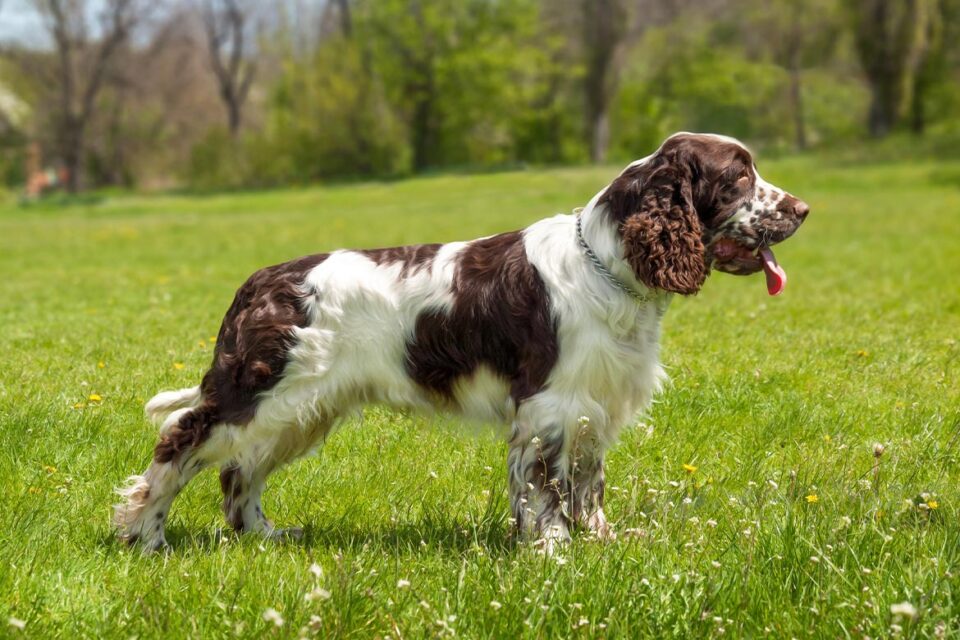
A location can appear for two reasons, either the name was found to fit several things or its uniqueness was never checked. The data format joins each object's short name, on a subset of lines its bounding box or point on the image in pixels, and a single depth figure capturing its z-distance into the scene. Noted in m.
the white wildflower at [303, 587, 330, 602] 2.97
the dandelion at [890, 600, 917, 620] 2.64
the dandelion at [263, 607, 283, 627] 2.71
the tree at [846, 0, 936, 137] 42.56
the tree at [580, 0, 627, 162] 49.16
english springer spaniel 4.18
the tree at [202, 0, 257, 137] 54.75
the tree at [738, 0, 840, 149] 48.53
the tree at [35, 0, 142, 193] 45.47
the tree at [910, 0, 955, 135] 45.16
